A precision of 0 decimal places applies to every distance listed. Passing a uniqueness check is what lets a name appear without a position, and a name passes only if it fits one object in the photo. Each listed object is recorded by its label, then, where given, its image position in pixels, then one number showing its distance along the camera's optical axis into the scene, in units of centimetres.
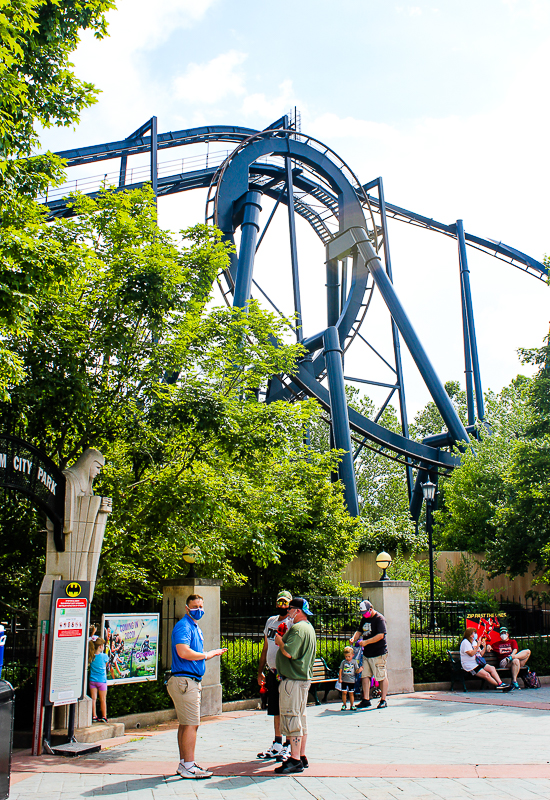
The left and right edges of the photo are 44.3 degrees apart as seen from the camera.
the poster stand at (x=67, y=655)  706
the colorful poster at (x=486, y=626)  1246
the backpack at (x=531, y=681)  1268
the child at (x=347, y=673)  1012
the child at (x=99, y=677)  811
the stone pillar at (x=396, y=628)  1156
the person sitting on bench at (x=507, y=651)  1250
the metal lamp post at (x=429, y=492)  1690
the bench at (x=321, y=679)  1068
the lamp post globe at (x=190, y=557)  906
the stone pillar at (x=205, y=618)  936
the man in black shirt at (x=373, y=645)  1017
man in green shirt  607
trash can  429
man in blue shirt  584
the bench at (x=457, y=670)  1214
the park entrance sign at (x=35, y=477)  716
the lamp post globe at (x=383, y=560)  1163
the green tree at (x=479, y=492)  2233
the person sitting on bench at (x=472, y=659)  1169
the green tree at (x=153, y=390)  880
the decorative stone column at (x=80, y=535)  776
